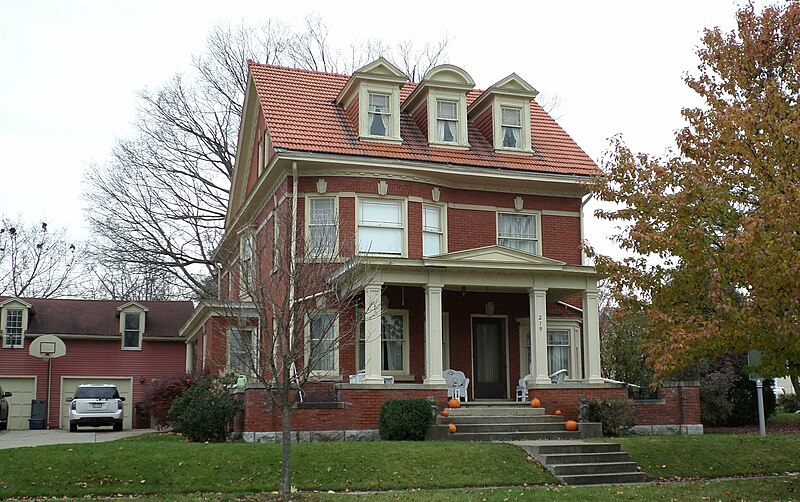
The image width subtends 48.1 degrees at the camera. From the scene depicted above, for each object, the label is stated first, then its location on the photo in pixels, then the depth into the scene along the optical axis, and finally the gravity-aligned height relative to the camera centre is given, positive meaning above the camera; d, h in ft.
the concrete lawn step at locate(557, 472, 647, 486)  52.06 -6.45
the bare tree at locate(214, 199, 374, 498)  44.21 +3.42
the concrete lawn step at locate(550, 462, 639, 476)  52.85 -5.92
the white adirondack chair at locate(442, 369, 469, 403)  72.49 -0.94
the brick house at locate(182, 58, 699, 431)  70.33 +13.69
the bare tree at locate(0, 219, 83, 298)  156.35 +17.66
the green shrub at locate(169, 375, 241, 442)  64.54 -3.16
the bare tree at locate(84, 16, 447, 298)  117.08 +23.99
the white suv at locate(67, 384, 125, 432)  93.82 -3.66
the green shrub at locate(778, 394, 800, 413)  128.67 -5.12
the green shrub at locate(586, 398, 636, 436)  67.77 -3.42
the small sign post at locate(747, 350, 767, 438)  66.24 -1.47
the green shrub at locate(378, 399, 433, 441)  61.87 -3.45
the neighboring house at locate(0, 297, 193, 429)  114.01 +2.96
